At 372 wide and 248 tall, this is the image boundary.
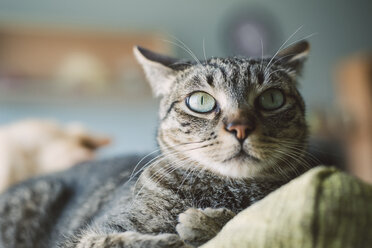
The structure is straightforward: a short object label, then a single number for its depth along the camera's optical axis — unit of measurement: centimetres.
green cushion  22
